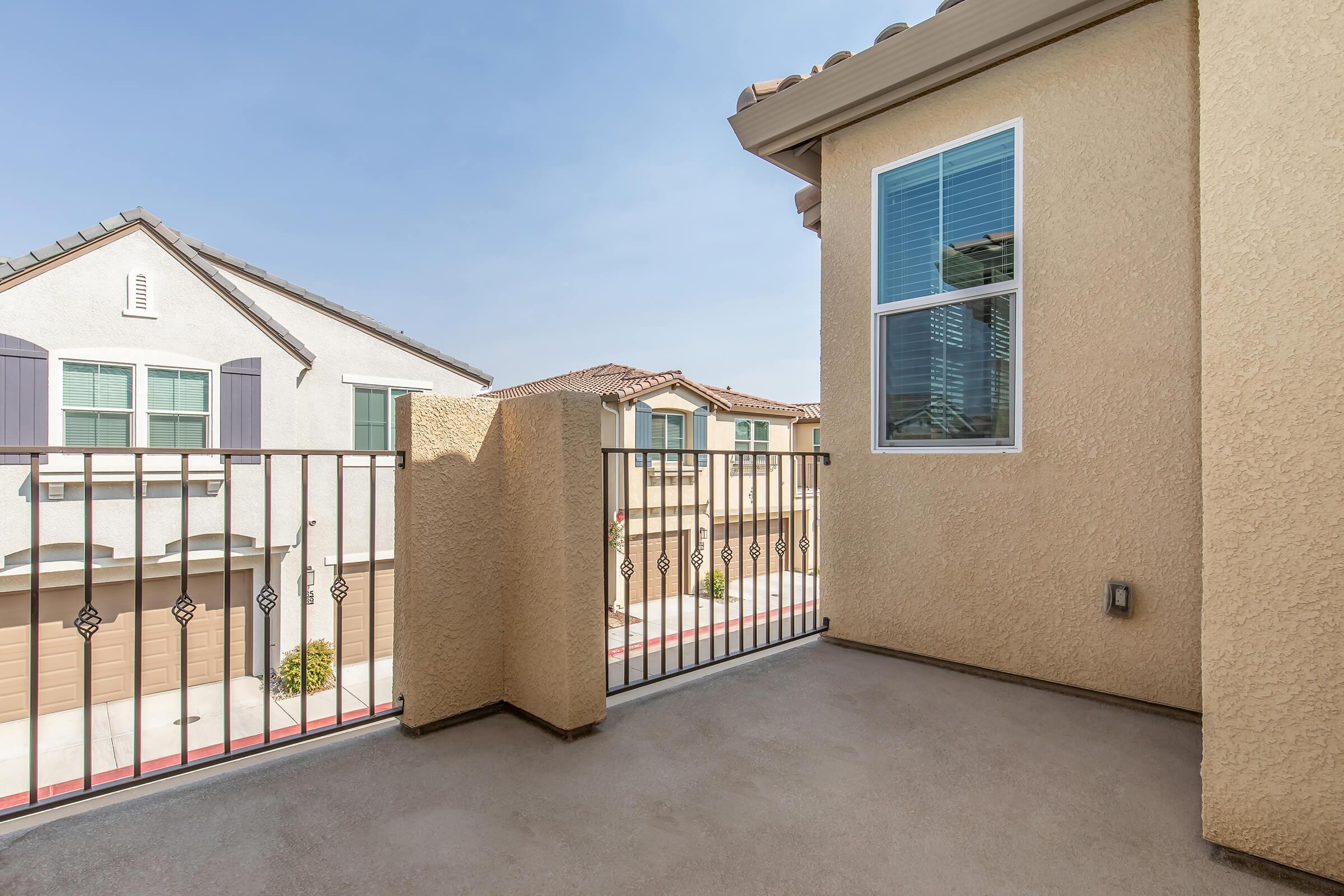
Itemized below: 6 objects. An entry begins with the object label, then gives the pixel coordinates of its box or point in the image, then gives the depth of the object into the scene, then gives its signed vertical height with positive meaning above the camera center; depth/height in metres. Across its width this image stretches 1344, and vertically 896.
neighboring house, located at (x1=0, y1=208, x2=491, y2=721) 8.12 +0.41
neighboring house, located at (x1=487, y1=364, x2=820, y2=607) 13.34 +0.45
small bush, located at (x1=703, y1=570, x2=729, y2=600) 11.44 -2.63
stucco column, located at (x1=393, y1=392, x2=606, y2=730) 2.40 -0.44
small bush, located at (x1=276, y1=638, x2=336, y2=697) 8.59 -3.12
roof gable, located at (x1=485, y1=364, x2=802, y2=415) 13.95 +1.64
